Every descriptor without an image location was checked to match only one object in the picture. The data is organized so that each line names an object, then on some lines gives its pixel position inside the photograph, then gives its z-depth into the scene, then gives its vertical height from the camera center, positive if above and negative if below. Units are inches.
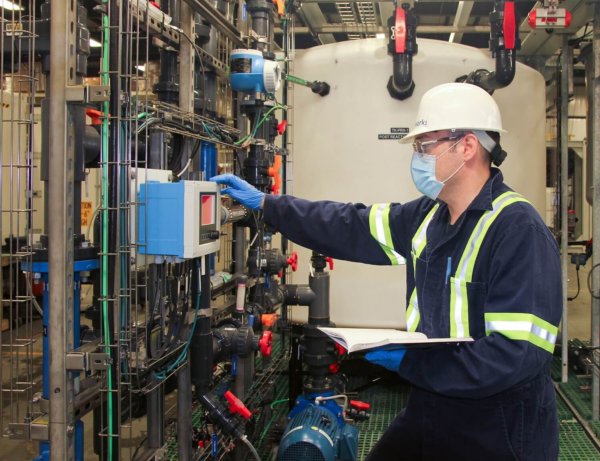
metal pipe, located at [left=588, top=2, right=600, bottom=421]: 150.3 +3.5
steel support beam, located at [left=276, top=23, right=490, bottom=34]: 204.4 +65.9
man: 65.7 -8.8
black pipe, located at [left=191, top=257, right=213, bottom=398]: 91.0 -17.4
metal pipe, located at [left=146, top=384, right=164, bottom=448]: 84.4 -26.2
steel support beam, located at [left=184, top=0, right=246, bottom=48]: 89.2 +32.8
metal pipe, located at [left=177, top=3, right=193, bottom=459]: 90.0 +17.1
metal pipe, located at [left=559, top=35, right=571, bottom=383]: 170.1 +16.9
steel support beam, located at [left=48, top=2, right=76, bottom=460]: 64.2 -0.6
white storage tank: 163.9 +24.4
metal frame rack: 65.3 -2.1
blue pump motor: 113.9 -40.3
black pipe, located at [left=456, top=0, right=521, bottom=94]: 150.9 +40.7
